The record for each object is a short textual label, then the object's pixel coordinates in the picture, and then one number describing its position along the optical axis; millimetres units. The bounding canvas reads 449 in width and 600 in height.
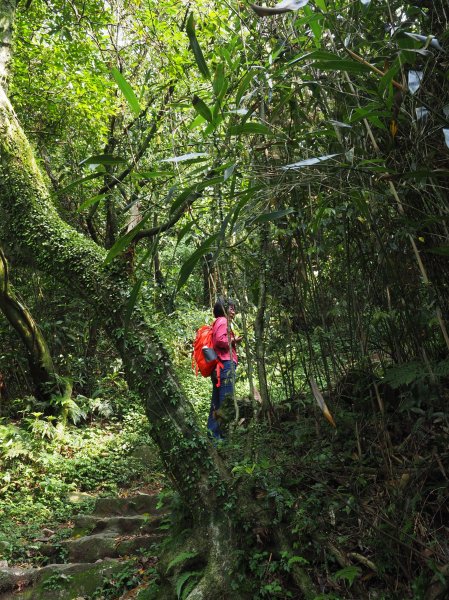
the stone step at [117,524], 4574
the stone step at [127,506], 5254
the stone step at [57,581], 3861
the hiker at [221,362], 5301
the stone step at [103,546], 4234
